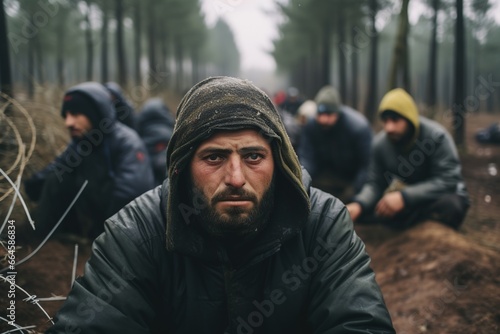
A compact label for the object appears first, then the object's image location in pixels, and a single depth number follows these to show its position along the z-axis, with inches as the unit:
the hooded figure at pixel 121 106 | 219.8
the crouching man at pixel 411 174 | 184.9
